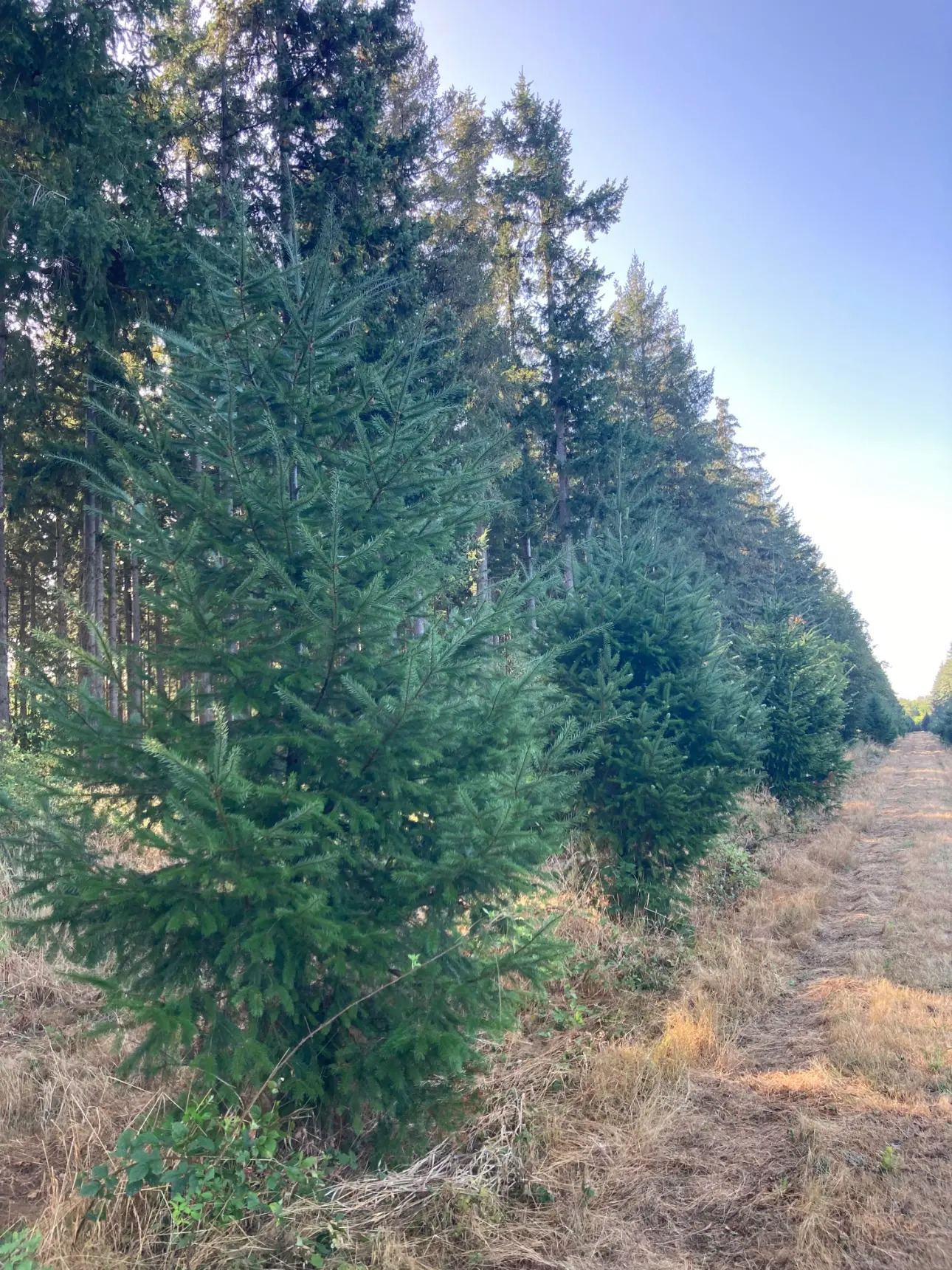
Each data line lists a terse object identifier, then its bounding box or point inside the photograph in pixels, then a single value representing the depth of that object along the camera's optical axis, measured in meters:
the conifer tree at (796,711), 15.08
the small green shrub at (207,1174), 2.87
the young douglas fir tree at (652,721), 7.37
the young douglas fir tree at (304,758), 3.04
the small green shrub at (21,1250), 2.55
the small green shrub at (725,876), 9.05
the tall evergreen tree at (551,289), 20.98
